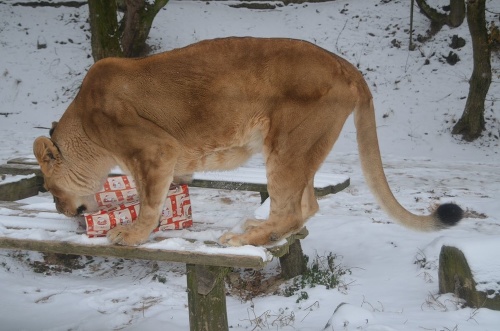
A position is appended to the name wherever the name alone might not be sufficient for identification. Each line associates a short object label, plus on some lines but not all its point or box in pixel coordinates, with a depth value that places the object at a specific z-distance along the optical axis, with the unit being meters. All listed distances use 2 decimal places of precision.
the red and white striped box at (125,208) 3.66
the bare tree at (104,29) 8.96
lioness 3.59
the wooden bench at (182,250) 3.22
